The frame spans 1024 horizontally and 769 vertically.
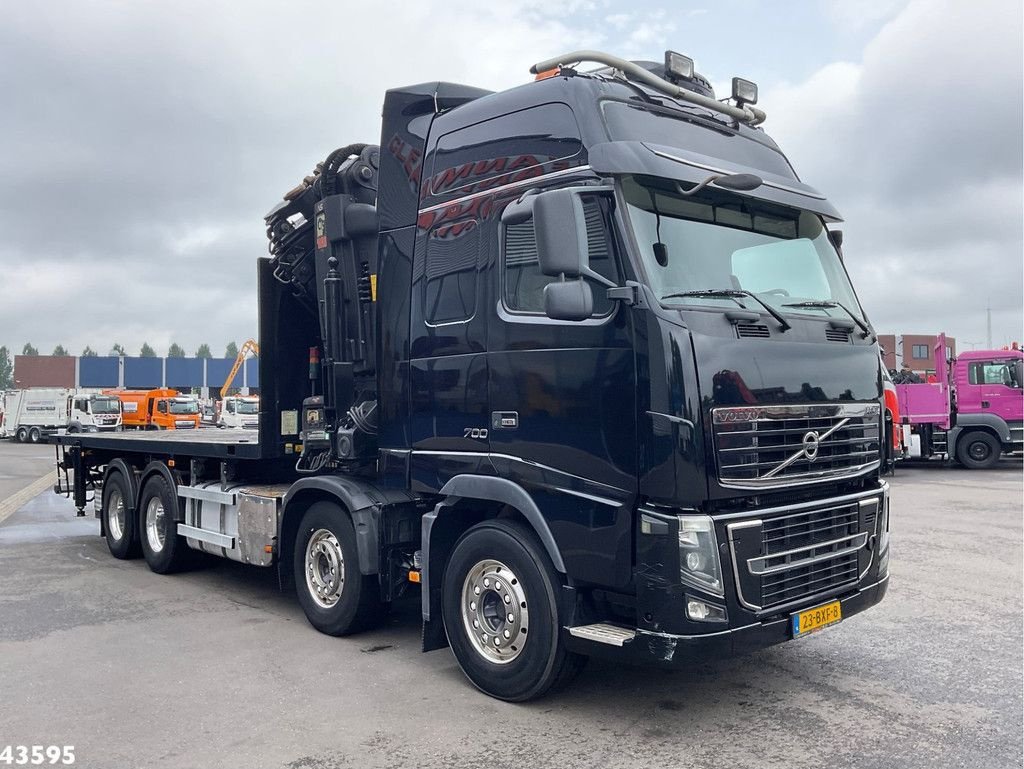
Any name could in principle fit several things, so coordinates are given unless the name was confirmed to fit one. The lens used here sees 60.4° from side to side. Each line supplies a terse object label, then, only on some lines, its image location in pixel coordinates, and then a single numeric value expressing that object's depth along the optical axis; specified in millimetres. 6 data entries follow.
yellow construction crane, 31912
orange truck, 36719
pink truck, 20719
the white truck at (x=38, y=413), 41219
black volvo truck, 4344
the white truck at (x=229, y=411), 33912
